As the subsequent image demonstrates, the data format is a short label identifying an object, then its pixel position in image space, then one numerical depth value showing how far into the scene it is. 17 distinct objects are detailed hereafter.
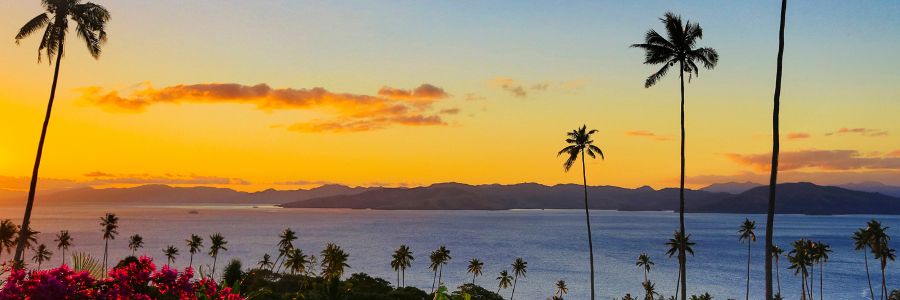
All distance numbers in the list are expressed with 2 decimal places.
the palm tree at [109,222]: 140.82
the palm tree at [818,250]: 105.75
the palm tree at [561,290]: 147.89
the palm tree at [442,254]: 129.25
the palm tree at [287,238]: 131.88
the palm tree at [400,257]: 128.75
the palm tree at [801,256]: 107.00
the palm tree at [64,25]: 32.25
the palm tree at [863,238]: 91.56
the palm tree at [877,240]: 91.25
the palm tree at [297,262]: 119.62
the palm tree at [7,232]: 88.56
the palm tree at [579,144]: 67.50
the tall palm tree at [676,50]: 39.28
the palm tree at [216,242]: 143.23
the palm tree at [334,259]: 112.69
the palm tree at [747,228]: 113.38
